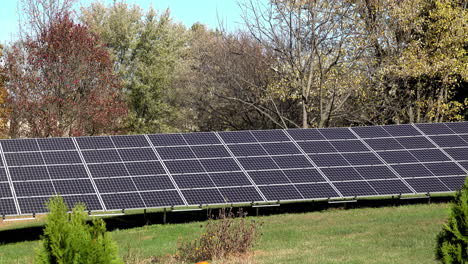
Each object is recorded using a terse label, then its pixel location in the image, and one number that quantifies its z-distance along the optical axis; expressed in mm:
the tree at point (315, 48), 36188
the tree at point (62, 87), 43281
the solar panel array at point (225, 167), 21516
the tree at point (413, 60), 37094
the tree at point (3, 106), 43969
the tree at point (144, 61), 59219
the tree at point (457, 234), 11242
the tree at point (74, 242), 9070
